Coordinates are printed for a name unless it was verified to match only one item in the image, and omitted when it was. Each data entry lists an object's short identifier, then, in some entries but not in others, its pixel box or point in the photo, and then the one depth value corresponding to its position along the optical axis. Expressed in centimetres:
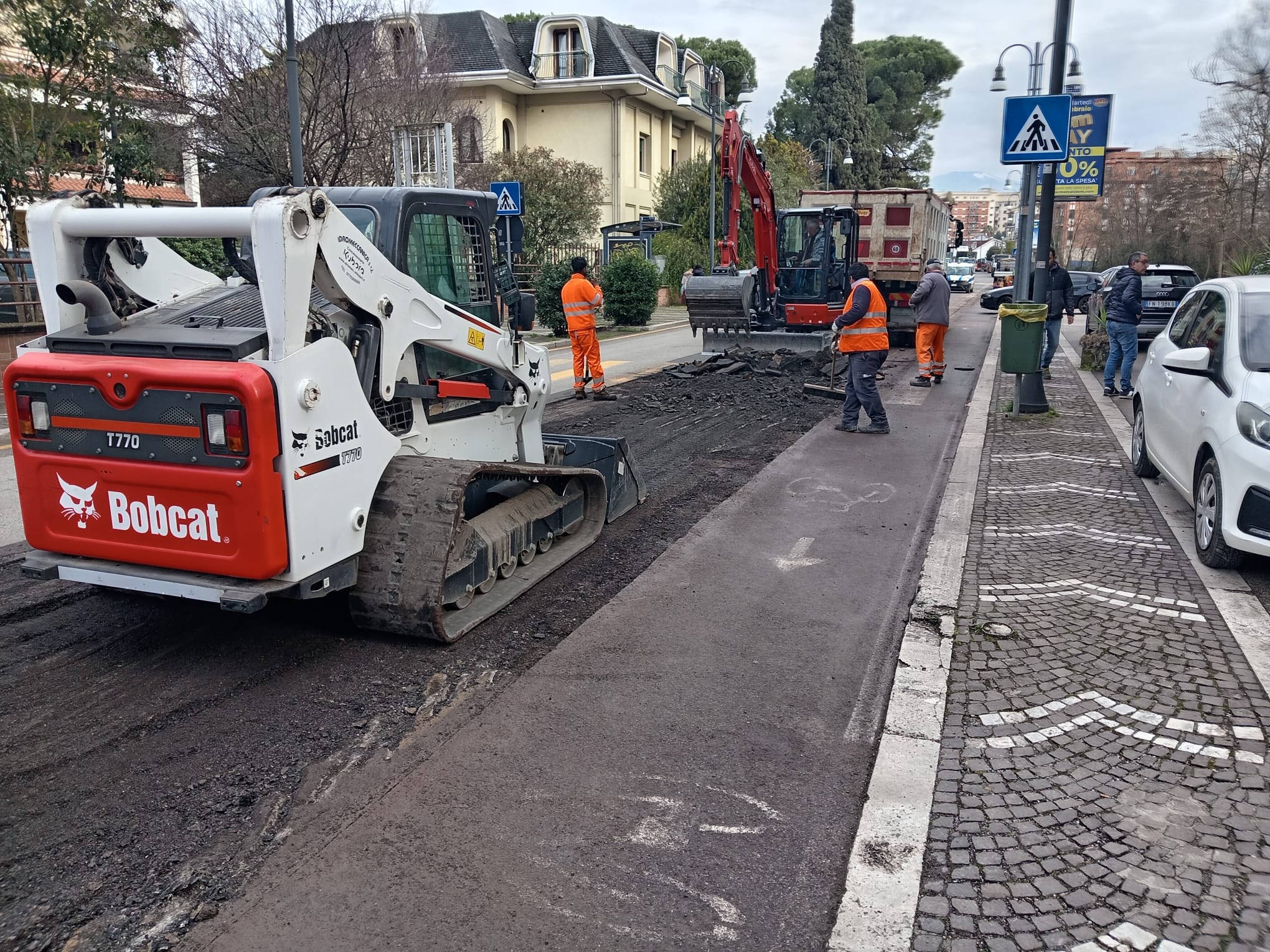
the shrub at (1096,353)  1636
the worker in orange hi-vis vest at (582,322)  1296
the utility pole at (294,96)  1391
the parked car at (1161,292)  1705
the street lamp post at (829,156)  4708
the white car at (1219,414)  566
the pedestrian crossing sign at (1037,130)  1045
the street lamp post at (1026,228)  1198
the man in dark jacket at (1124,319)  1277
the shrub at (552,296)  2434
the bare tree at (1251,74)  2534
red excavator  1686
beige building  3781
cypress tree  5744
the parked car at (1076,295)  2859
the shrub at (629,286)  2689
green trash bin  1096
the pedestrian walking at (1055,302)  1455
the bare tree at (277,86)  1795
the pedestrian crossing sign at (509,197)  1574
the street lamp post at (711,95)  2527
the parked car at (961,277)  4922
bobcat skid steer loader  407
